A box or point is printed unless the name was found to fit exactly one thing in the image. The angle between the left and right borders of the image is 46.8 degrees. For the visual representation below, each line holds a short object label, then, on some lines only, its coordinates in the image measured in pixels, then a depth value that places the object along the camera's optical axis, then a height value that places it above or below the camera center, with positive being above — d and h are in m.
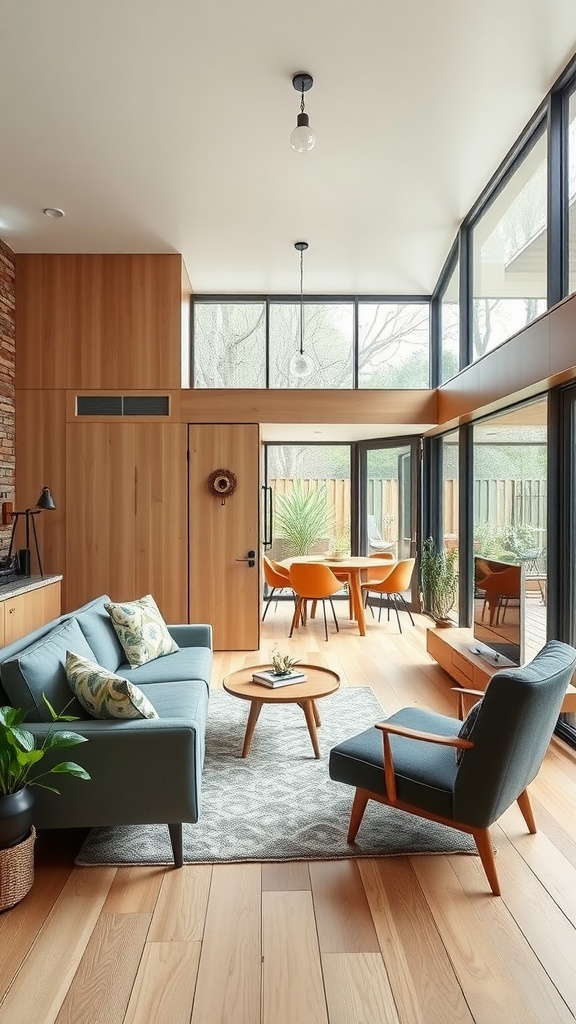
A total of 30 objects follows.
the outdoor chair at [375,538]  7.96 -0.44
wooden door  5.96 -0.30
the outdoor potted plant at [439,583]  5.75 -0.72
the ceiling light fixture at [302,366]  6.11 +1.24
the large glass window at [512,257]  4.13 +1.72
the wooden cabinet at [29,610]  4.49 -0.81
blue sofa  2.44 -0.96
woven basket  2.23 -1.27
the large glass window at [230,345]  6.70 +1.59
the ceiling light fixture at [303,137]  3.08 +1.70
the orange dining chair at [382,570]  7.07 -0.75
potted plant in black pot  2.21 -1.00
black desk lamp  5.30 -0.10
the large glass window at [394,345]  6.83 +1.61
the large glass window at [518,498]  4.25 +0.02
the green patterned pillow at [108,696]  2.55 -0.75
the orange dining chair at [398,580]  6.61 -0.79
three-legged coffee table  3.41 -1.00
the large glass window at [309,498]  8.49 +0.04
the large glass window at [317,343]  6.80 +1.63
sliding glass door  7.34 +0.04
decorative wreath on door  5.93 +0.17
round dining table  6.62 -0.68
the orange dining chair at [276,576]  6.96 -0.78
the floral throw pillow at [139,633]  3.83 -0.77
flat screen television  3.86 -0.68
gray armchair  2.22 -0.98
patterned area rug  2.61 -1.37
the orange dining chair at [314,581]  6.34 -0.76
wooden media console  3.96 -1.07
